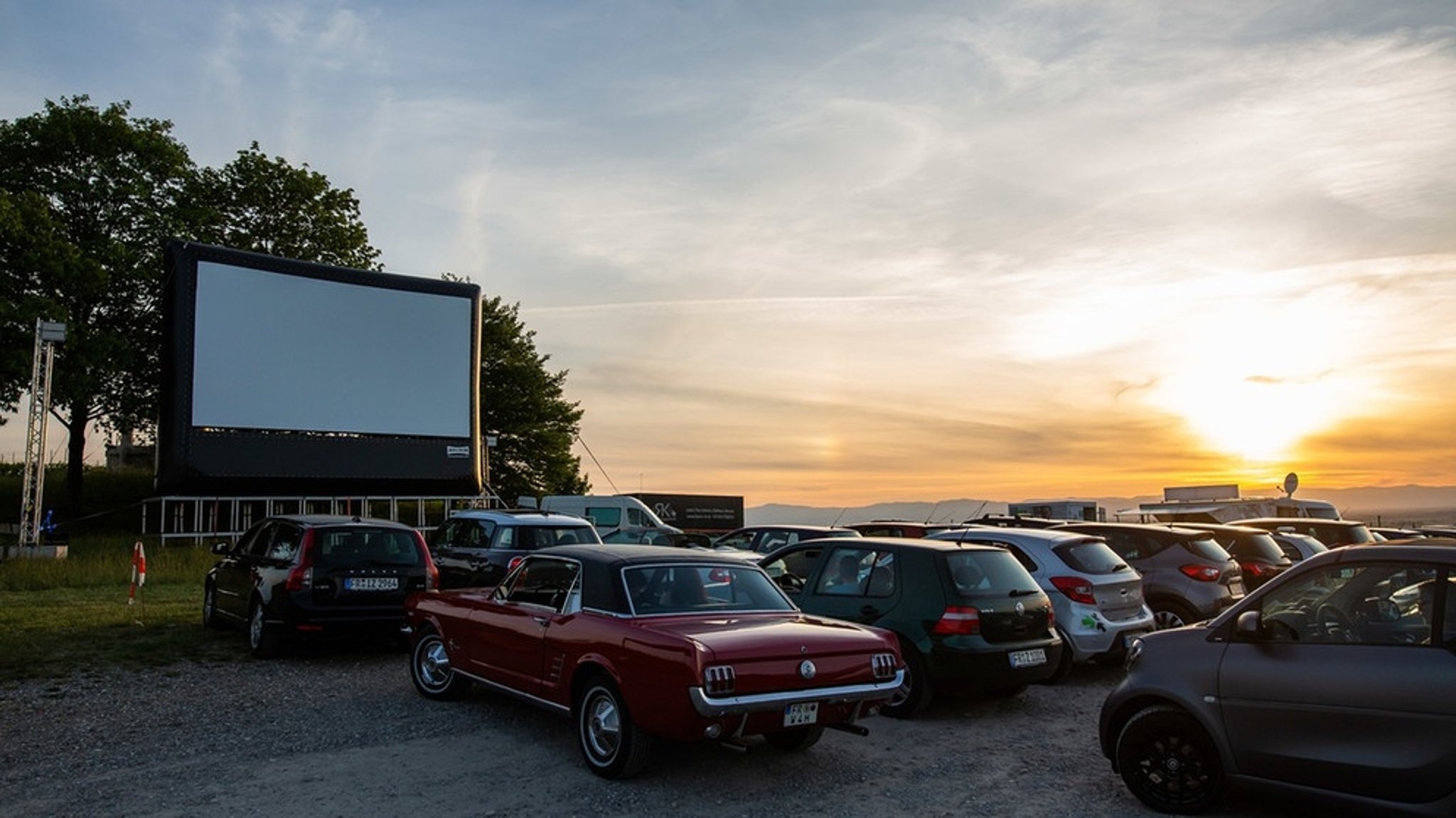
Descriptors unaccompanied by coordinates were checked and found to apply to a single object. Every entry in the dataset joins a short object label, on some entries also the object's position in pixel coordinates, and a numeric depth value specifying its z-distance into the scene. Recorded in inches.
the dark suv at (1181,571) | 455.8
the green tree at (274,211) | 1491.1
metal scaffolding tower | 1010.1
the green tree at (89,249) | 1279.5
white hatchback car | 393.1
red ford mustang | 246.7
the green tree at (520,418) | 1851.6
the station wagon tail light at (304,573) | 441.7
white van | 1076.5
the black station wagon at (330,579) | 441.4
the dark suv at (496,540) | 566.3
